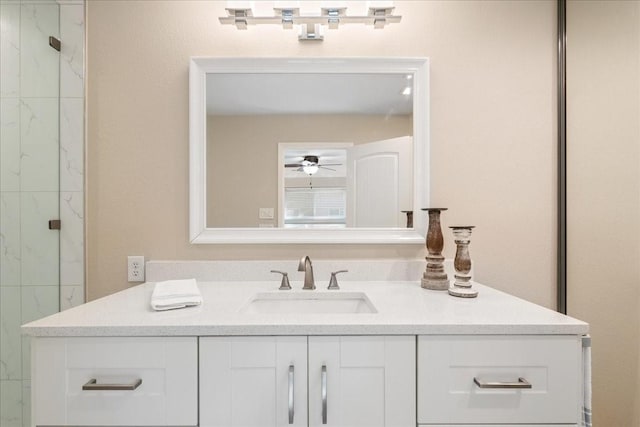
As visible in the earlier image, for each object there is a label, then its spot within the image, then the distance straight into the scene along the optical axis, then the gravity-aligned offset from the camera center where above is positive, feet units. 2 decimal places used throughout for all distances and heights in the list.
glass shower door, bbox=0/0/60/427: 4.79 +0.58
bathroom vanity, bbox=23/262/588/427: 2.91 -1.45
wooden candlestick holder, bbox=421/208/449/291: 4.38 -0.59
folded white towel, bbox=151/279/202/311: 3.42 -0.91
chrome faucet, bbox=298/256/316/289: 4.36 -0.86
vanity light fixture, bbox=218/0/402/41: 4.64 +2.85
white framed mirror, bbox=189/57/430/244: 4.89 +1.02
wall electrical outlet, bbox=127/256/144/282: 4.89 -0.82
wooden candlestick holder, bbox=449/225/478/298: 4.07 -0.62
